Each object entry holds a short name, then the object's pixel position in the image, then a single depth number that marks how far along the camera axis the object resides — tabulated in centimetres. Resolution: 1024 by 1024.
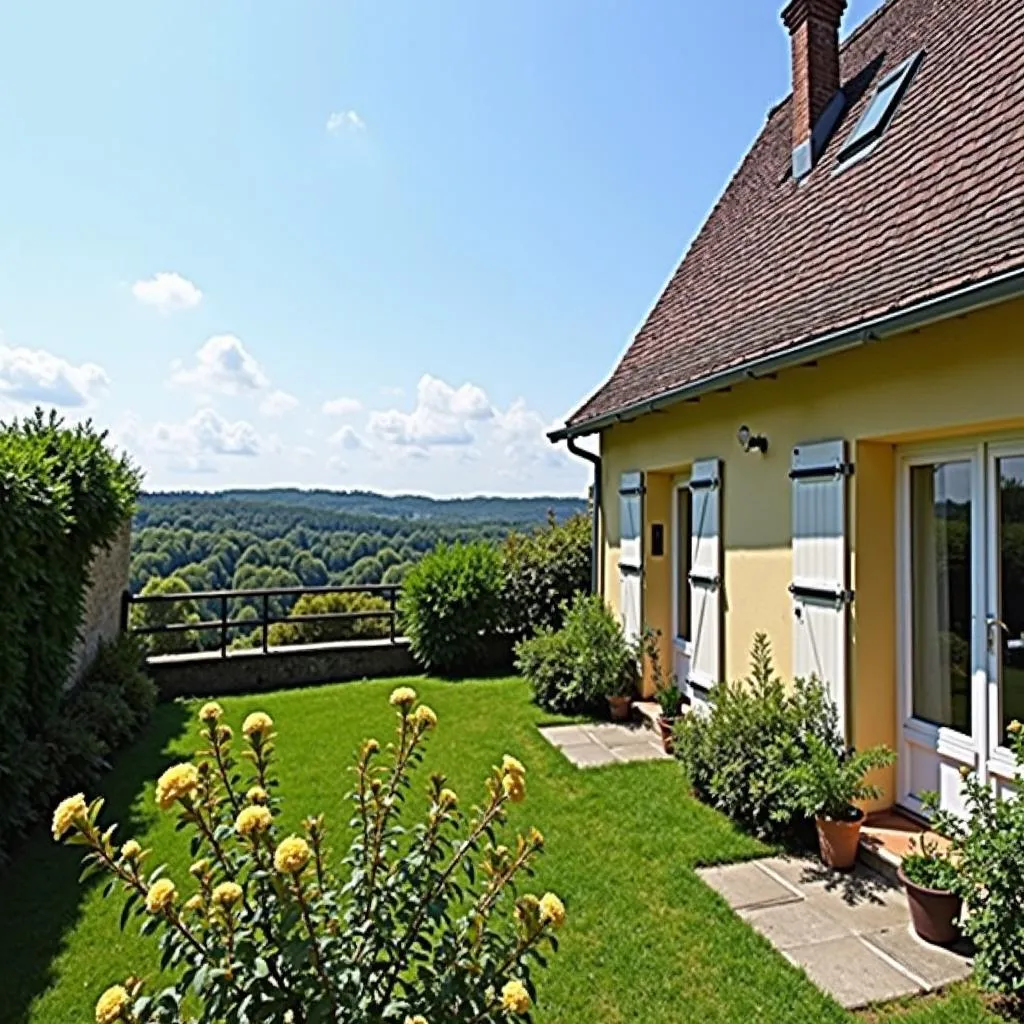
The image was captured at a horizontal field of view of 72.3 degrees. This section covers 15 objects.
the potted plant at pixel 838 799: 387
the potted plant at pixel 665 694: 600
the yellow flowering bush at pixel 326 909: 151
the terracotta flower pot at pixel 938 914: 311
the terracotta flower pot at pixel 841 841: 385
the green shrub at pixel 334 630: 1178
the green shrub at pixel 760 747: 423
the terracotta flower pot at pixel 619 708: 702
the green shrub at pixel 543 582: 973
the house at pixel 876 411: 367
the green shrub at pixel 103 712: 533
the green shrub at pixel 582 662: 714
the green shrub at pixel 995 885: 262
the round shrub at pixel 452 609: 938
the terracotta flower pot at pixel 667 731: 591
